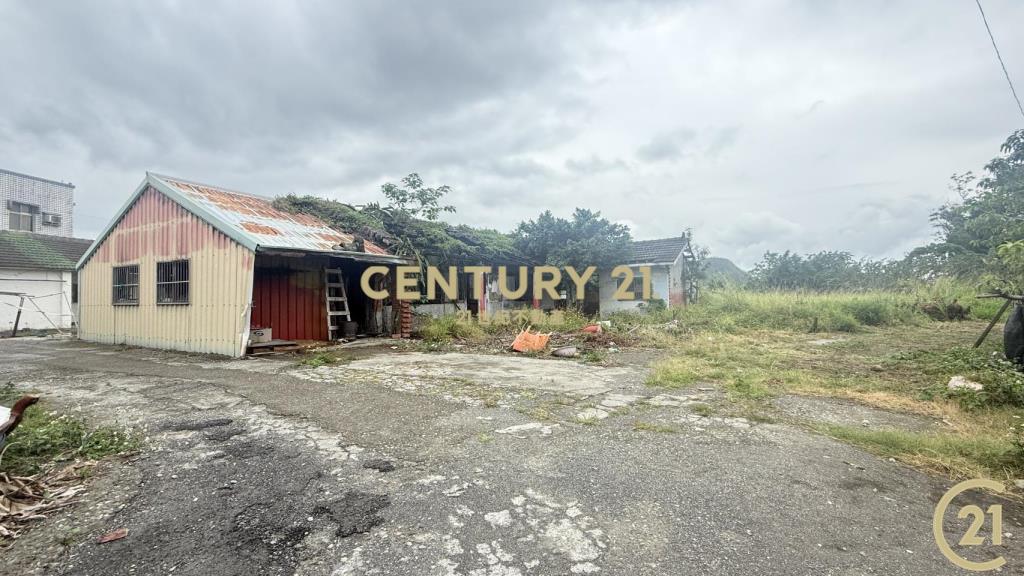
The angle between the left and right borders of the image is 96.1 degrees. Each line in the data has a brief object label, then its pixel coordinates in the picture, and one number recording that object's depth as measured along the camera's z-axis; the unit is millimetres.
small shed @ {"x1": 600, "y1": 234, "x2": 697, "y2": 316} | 18125
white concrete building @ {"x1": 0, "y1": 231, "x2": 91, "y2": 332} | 15570
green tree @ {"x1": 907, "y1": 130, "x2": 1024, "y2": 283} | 10077
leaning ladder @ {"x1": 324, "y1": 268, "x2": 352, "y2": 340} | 10867
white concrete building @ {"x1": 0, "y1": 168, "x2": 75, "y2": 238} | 20281
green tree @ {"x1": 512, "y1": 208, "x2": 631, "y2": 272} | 16609
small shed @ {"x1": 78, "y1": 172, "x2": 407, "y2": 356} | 8945
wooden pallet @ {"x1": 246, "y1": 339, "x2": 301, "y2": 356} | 8984
